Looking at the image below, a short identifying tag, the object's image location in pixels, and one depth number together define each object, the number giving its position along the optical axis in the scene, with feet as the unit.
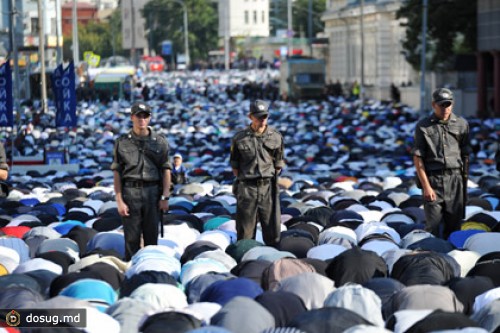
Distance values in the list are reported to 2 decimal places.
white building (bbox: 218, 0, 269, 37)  513.45
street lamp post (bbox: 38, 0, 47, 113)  142.00
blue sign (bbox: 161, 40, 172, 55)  488.02
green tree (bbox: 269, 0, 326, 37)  461.37
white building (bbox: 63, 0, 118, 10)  522.68
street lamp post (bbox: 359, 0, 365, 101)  206.69
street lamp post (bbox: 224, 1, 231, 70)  440.78
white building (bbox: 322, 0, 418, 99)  241.96
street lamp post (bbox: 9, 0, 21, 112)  132.41
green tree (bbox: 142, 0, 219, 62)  502.79
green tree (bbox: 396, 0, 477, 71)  175.11
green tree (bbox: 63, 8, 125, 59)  424.87
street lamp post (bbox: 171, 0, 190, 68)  454.27
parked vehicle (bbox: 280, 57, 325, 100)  233.55
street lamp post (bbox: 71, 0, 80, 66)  229.56
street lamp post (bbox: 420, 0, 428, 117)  154.20
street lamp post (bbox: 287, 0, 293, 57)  296.30
